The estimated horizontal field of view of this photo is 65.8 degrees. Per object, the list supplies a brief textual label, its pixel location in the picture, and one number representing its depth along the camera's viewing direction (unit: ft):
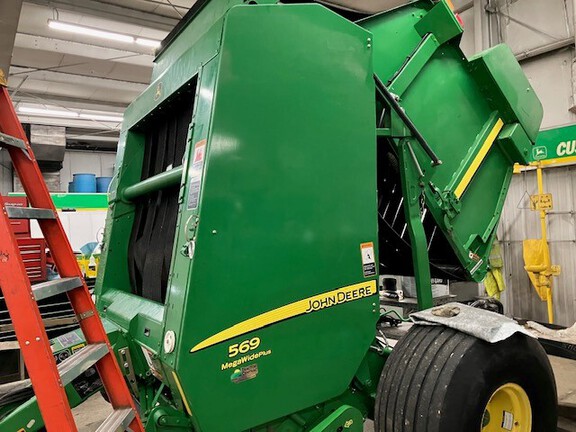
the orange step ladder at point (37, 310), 4.52
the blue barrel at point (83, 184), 34.37
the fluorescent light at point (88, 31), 19.68
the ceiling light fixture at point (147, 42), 21.81
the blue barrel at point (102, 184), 36.24
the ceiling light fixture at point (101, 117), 32.94
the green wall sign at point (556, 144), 19.74
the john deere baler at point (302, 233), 5.53
